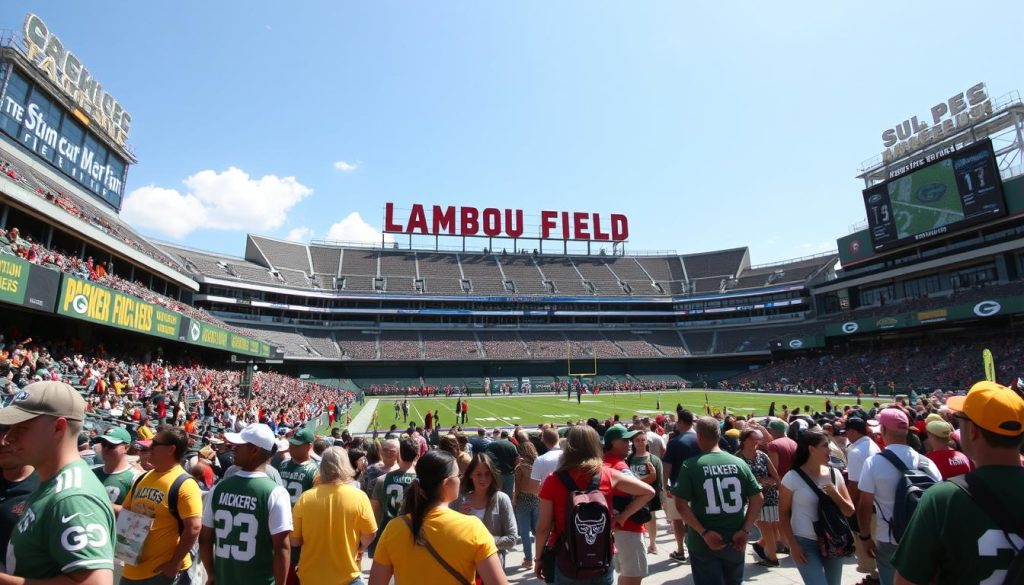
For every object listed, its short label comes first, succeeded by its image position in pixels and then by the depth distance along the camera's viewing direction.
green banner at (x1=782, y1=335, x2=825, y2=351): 57.66
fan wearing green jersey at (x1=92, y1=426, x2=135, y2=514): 4.55
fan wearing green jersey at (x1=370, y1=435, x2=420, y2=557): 5.20
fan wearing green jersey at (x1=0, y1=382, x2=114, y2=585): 2.24
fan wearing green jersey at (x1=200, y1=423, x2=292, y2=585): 3.73
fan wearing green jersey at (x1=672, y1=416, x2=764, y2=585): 4.32
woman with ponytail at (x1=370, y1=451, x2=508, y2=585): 2.68
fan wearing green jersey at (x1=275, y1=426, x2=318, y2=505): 5.50
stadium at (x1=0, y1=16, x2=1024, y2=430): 29.86
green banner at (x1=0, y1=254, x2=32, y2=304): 16.42
